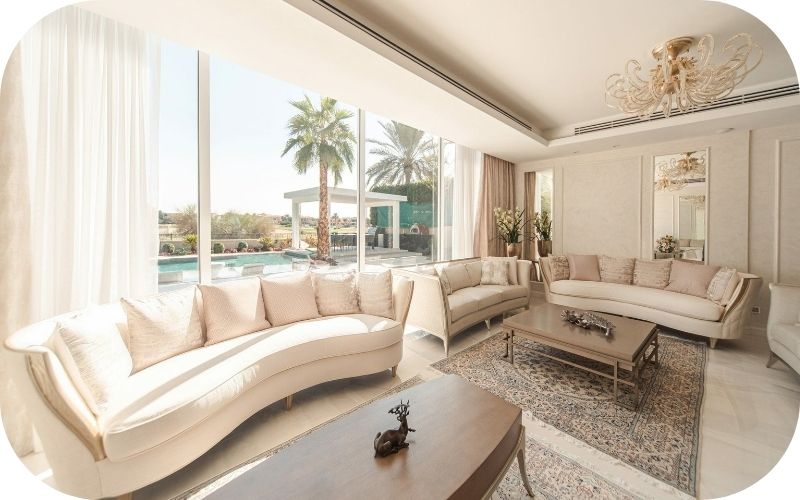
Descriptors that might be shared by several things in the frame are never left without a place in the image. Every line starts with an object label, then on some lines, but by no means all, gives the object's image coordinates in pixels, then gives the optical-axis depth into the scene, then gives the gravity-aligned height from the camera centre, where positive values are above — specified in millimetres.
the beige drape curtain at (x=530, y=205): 5820 +842
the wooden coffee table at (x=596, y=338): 2121 -739
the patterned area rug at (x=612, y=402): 1672 -1138
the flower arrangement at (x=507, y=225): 5199 +395
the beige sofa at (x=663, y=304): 3029 -698
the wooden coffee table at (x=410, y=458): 979 -801
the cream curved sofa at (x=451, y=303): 3049 -659
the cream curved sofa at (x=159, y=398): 1192 -772
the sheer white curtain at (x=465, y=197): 4980 +867
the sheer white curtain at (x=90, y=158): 1763 +588
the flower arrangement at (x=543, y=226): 5508 +400
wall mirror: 4121 +618
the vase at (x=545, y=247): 5516 +0
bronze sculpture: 1119 -756
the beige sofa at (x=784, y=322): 2320 -635
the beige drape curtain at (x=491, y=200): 5320 +886
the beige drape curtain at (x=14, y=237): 1551 +47
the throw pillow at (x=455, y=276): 3711 -395
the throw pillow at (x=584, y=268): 4476 -322
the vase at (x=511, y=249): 5039 -36
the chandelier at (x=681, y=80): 2141 +1299
